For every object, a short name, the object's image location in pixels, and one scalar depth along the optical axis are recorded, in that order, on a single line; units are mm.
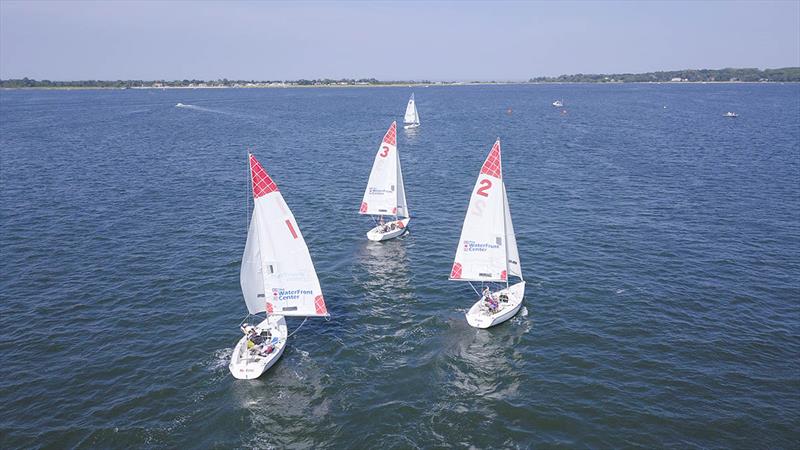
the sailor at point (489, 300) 40688
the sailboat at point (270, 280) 34344
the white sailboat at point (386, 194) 58844
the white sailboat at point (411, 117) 161000
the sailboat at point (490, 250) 40656
